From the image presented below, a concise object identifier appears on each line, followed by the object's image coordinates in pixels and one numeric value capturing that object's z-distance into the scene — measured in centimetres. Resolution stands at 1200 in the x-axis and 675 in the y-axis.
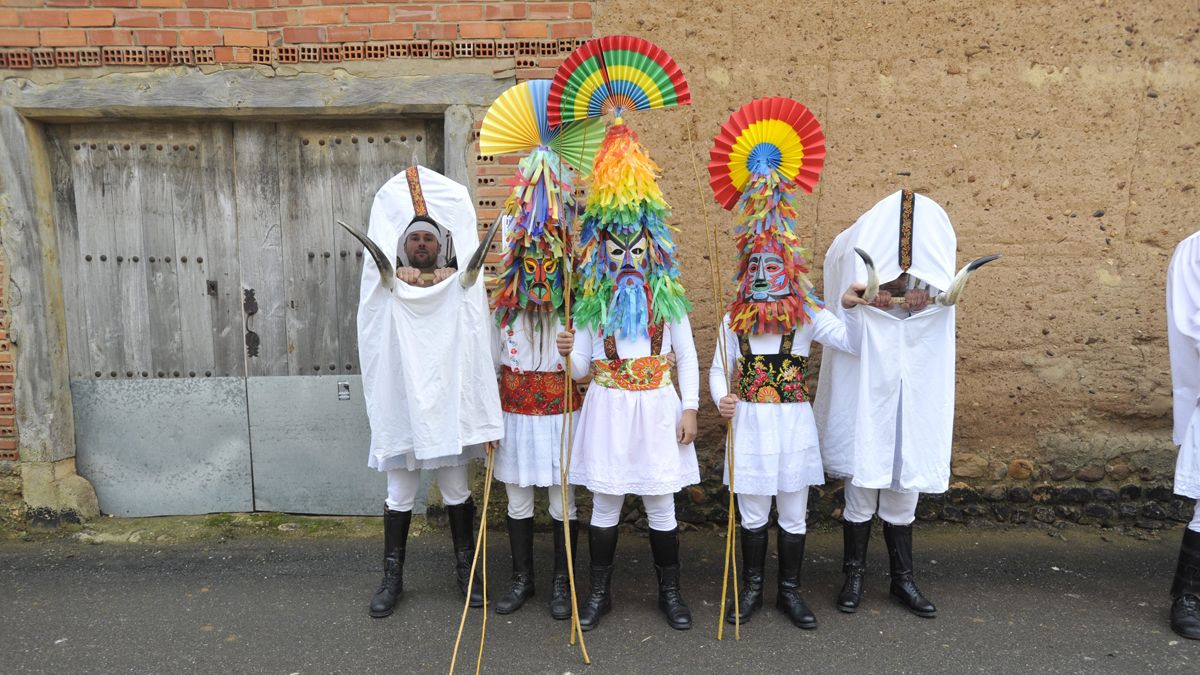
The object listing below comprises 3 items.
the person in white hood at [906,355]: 342
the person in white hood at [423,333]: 342
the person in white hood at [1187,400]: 337
